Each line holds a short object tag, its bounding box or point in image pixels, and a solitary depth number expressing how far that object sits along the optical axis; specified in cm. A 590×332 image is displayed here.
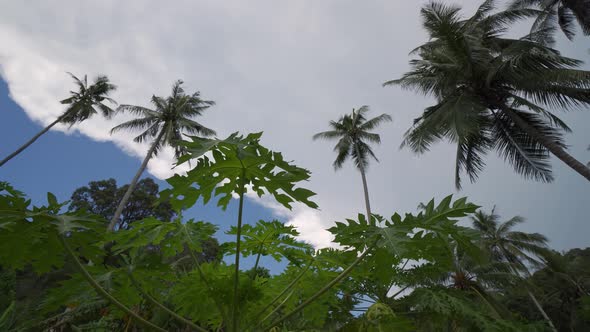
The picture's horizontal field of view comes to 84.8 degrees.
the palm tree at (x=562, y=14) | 1128
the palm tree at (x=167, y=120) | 2134
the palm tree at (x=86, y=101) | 2175
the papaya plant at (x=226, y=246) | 152
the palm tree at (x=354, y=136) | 2314
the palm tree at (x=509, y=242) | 2295
